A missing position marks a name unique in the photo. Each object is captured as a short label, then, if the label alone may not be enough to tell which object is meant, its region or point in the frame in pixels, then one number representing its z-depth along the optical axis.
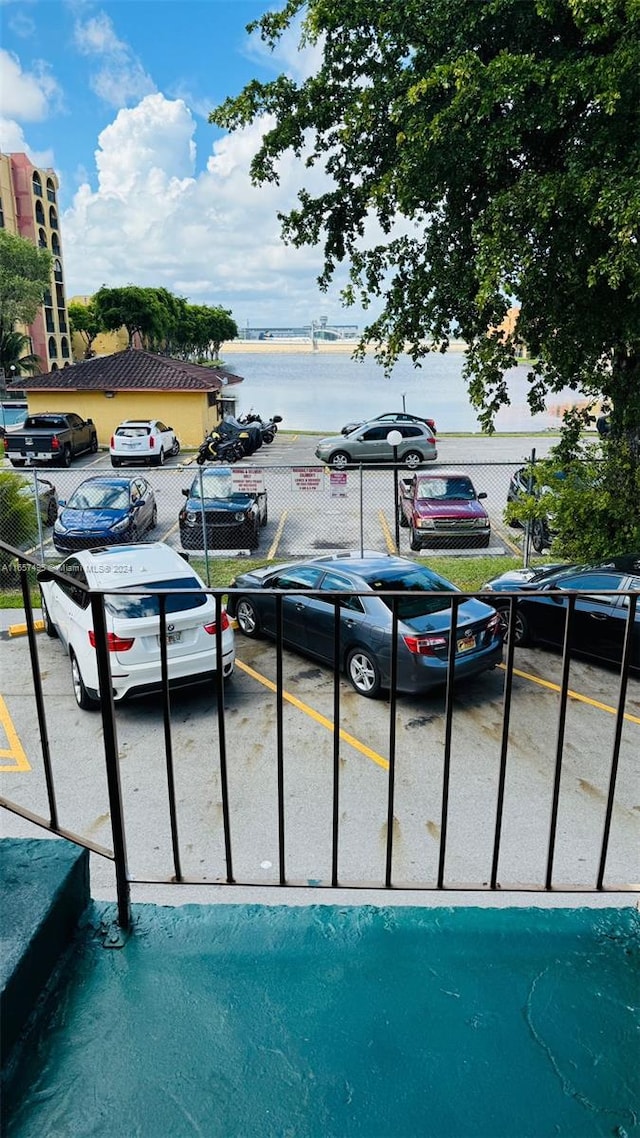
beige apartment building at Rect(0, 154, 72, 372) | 60.16
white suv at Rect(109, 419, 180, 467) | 25.83
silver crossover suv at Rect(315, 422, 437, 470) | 25.67
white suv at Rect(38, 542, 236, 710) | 7.33
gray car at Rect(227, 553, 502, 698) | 7.71
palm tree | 51.59
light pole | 13.60
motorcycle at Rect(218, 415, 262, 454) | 28.12
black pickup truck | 25.47
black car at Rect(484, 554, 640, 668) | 8.59
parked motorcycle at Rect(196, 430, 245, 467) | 27.22
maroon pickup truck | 14.90
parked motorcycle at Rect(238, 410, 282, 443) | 31.69
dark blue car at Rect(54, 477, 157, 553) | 13.53
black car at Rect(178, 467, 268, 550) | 14.59
